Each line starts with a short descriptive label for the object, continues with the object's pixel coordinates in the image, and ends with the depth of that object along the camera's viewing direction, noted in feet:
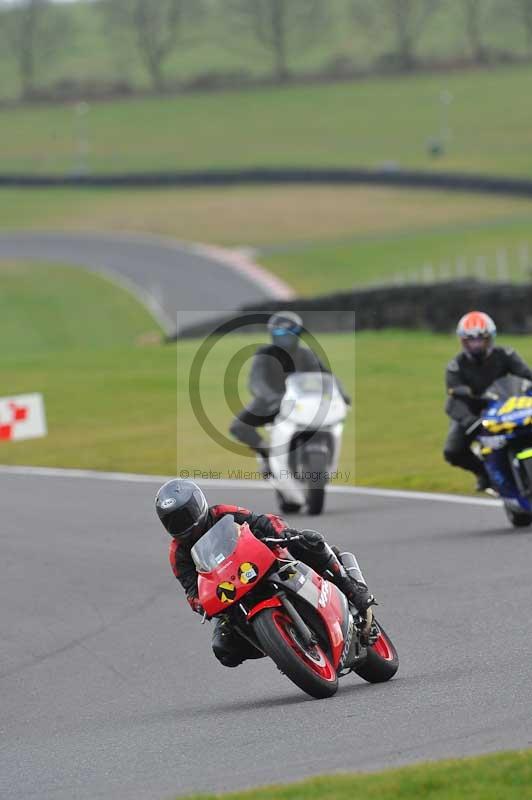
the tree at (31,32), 408.46
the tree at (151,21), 412.57
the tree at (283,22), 395.75
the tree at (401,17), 391.24
